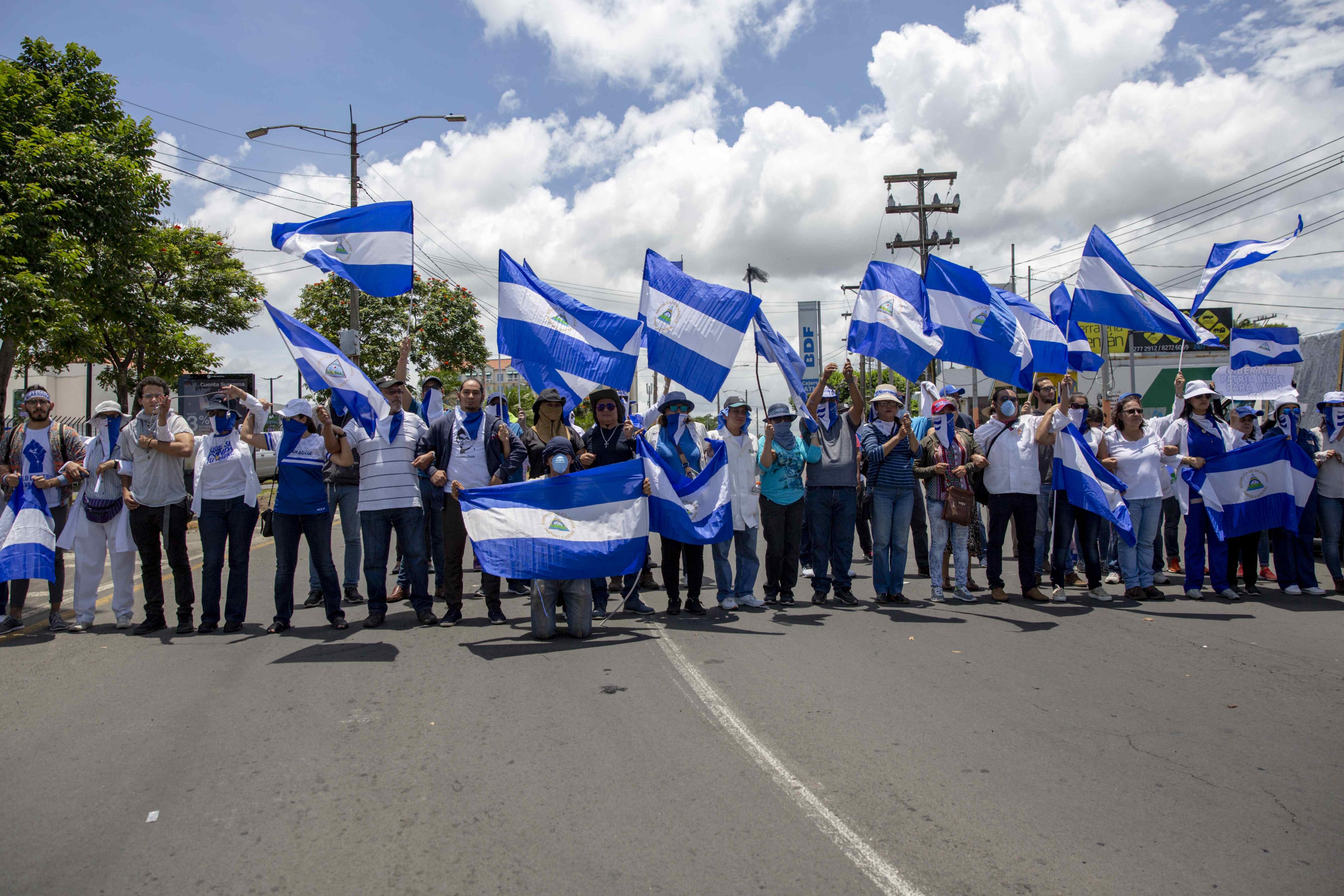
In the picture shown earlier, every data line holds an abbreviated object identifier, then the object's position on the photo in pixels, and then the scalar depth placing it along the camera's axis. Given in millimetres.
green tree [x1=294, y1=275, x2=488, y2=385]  28406
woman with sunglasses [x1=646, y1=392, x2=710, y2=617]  7793
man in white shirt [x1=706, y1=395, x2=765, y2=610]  8008
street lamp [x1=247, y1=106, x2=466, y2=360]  19328
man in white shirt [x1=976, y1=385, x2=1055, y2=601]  8125
